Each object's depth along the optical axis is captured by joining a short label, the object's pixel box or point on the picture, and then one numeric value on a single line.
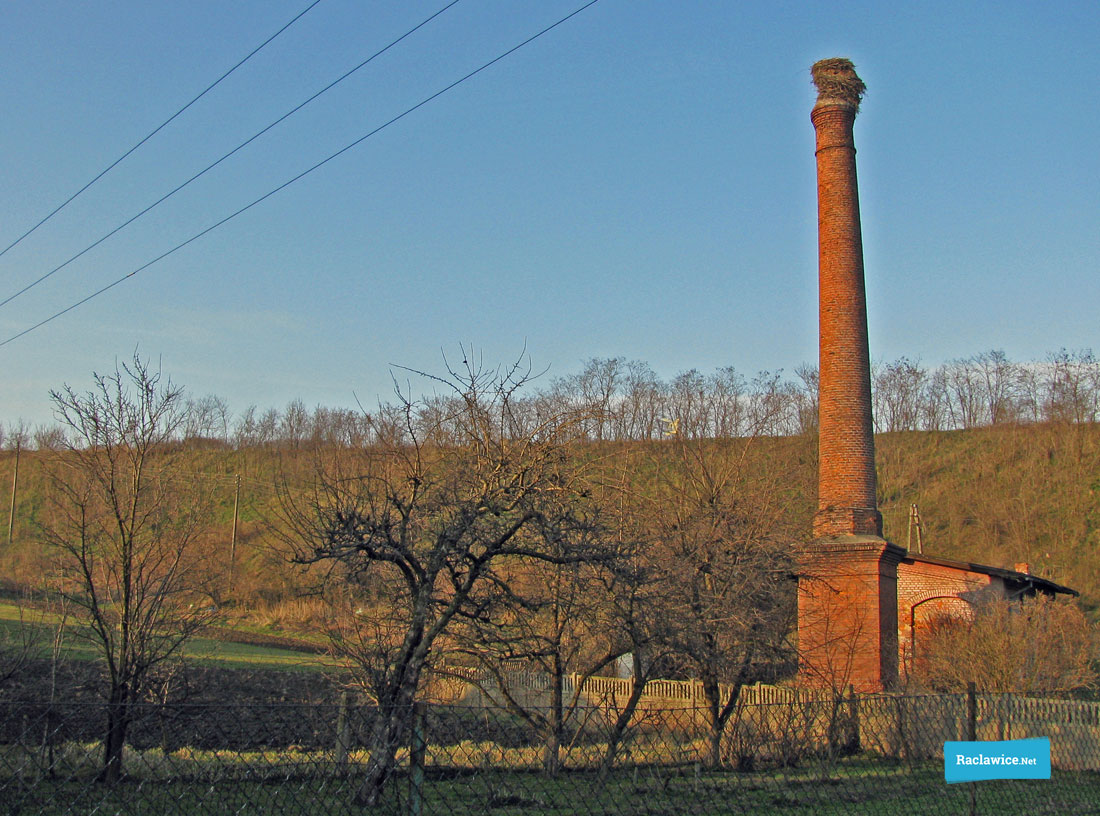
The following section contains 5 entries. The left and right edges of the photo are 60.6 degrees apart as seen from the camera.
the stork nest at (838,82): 23.36
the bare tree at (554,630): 10.98
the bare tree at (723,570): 14.15
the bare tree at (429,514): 8.81
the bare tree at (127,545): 11.80
